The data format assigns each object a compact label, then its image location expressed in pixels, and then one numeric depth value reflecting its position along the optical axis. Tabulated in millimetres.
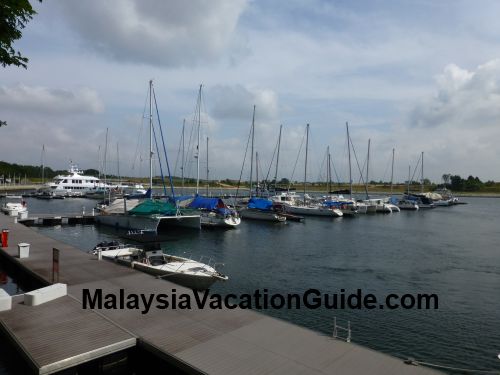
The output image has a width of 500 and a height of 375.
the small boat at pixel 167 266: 20016
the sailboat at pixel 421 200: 105312
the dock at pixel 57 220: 49594
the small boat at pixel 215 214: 49031
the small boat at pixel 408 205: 94625
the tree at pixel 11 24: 12190
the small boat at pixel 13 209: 47672
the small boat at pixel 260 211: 58759
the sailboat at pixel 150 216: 43562
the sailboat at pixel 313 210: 69812
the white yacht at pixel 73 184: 116750
